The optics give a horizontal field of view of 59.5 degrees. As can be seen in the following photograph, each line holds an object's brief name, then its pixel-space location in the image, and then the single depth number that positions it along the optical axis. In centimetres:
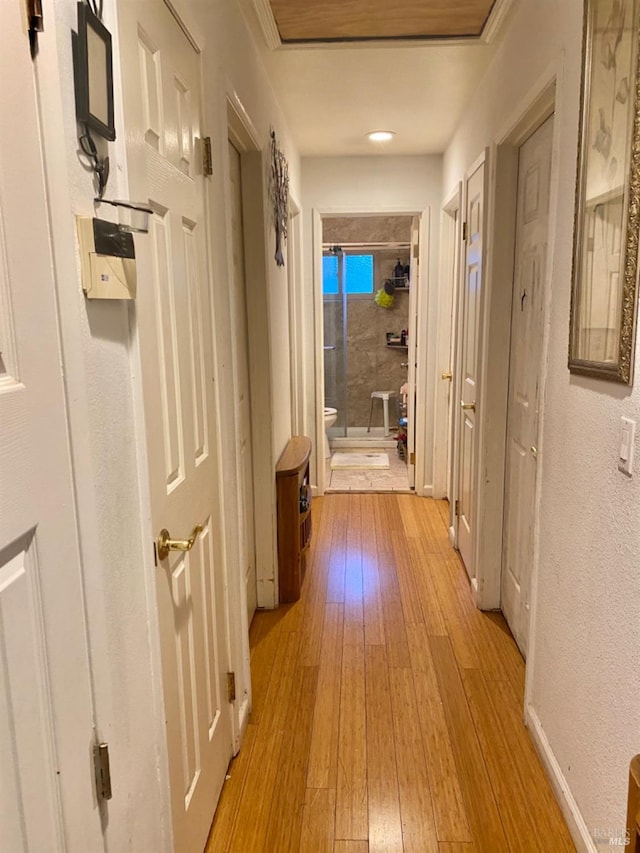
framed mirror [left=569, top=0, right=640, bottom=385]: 119
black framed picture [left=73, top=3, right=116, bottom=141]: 82
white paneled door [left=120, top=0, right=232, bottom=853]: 110
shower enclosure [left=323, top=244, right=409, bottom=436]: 639
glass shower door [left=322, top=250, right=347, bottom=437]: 639
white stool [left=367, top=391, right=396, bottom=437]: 637
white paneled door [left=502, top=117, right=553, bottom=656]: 214
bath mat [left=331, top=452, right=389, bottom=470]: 538
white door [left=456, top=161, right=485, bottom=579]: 281
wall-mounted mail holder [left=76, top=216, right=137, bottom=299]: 83
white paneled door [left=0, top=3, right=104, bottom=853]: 68
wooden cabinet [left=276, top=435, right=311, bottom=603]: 280
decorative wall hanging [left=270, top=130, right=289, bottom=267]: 279
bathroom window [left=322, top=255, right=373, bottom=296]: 636
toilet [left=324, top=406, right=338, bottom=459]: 545
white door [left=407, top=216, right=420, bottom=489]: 425
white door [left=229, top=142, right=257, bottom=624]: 242
